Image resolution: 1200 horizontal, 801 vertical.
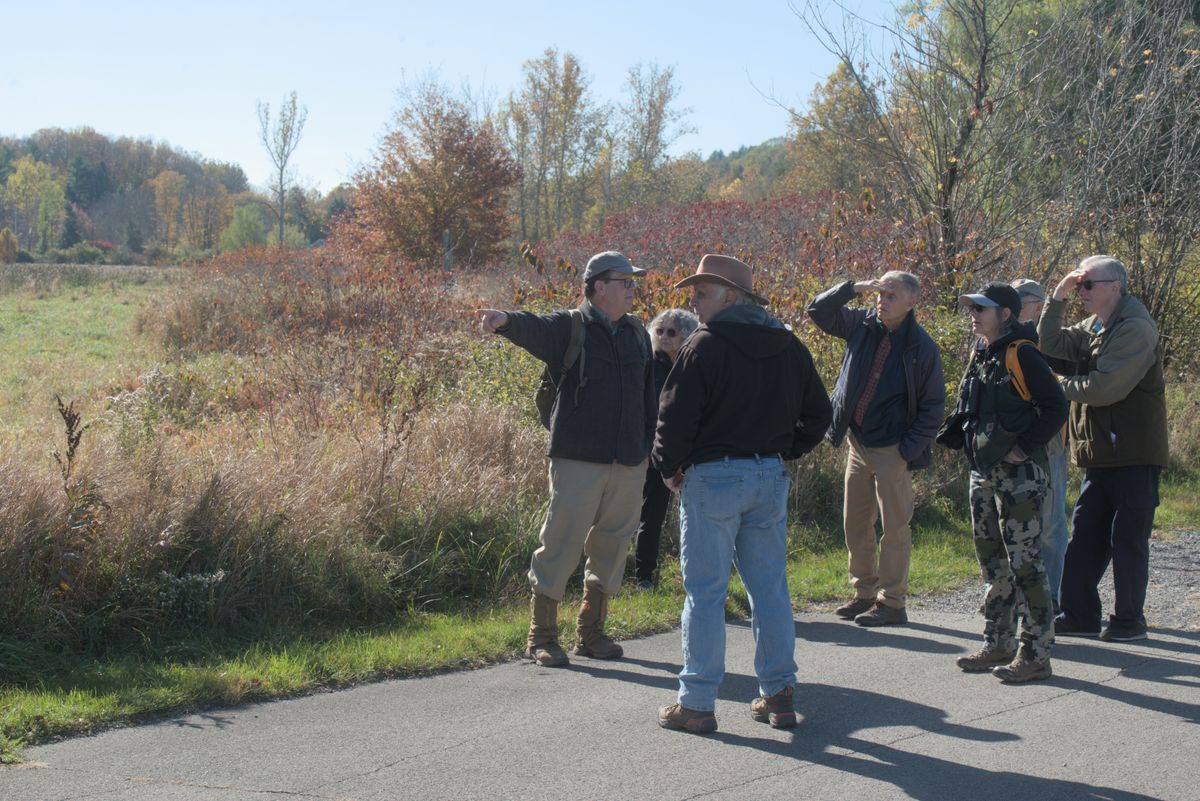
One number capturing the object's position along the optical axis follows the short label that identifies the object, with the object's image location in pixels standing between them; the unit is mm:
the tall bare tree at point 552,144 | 46156
